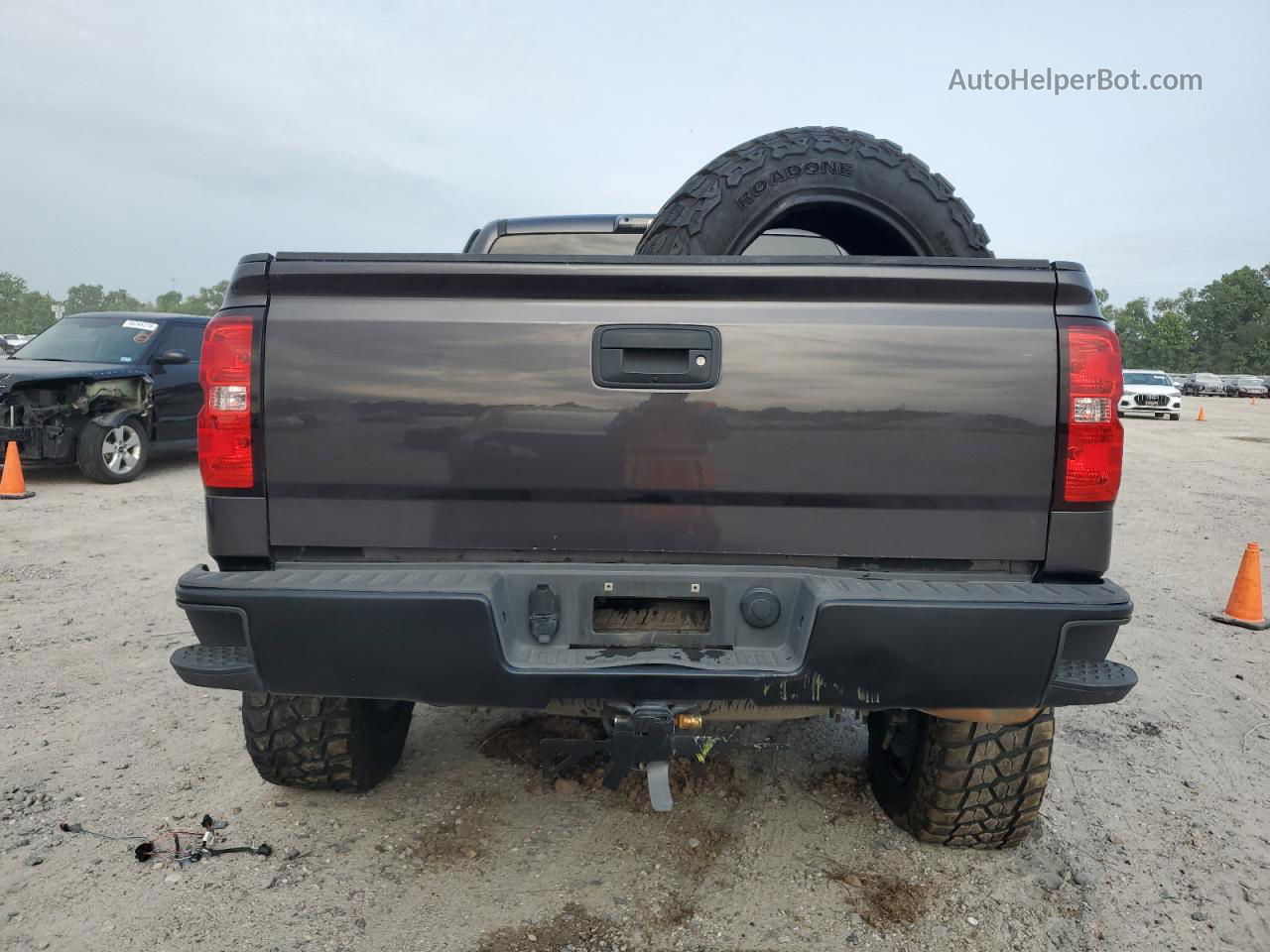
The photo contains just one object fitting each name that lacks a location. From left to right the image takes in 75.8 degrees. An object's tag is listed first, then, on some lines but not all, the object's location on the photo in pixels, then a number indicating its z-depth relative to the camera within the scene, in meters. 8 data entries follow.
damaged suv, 8.34
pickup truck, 1.95
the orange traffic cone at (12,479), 8.06
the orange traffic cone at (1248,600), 5.09
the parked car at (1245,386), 55.09
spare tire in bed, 2.67
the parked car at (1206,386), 56.84
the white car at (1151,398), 25.39
